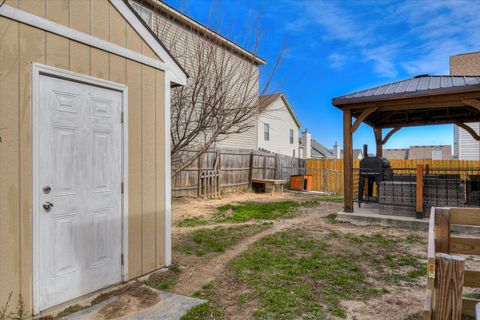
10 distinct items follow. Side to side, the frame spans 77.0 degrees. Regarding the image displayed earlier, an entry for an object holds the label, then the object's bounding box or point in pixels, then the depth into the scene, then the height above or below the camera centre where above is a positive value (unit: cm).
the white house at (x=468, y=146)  1662 +89
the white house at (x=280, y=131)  1930 +232
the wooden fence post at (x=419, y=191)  640 -61
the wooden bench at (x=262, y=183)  1294 -90
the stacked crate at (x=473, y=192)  709 -70
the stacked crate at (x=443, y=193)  661 -67
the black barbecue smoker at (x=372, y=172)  755 -23
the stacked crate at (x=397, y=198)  684 -80
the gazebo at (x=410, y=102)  607 +140
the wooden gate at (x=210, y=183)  1140 -76
